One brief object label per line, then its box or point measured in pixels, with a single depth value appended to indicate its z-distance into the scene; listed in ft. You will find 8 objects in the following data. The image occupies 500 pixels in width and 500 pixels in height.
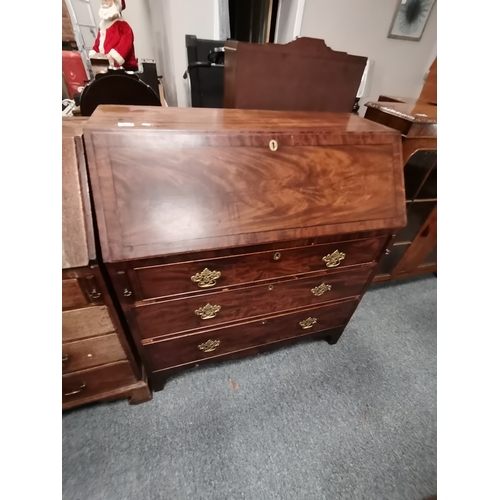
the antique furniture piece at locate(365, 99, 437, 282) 4.21
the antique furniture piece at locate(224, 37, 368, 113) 3.66
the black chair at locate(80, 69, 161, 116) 5.18
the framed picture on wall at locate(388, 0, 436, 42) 7.05
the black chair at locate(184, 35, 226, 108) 6.28
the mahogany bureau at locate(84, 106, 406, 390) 2.37
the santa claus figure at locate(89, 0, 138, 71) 8.28
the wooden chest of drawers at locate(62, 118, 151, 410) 2.19
